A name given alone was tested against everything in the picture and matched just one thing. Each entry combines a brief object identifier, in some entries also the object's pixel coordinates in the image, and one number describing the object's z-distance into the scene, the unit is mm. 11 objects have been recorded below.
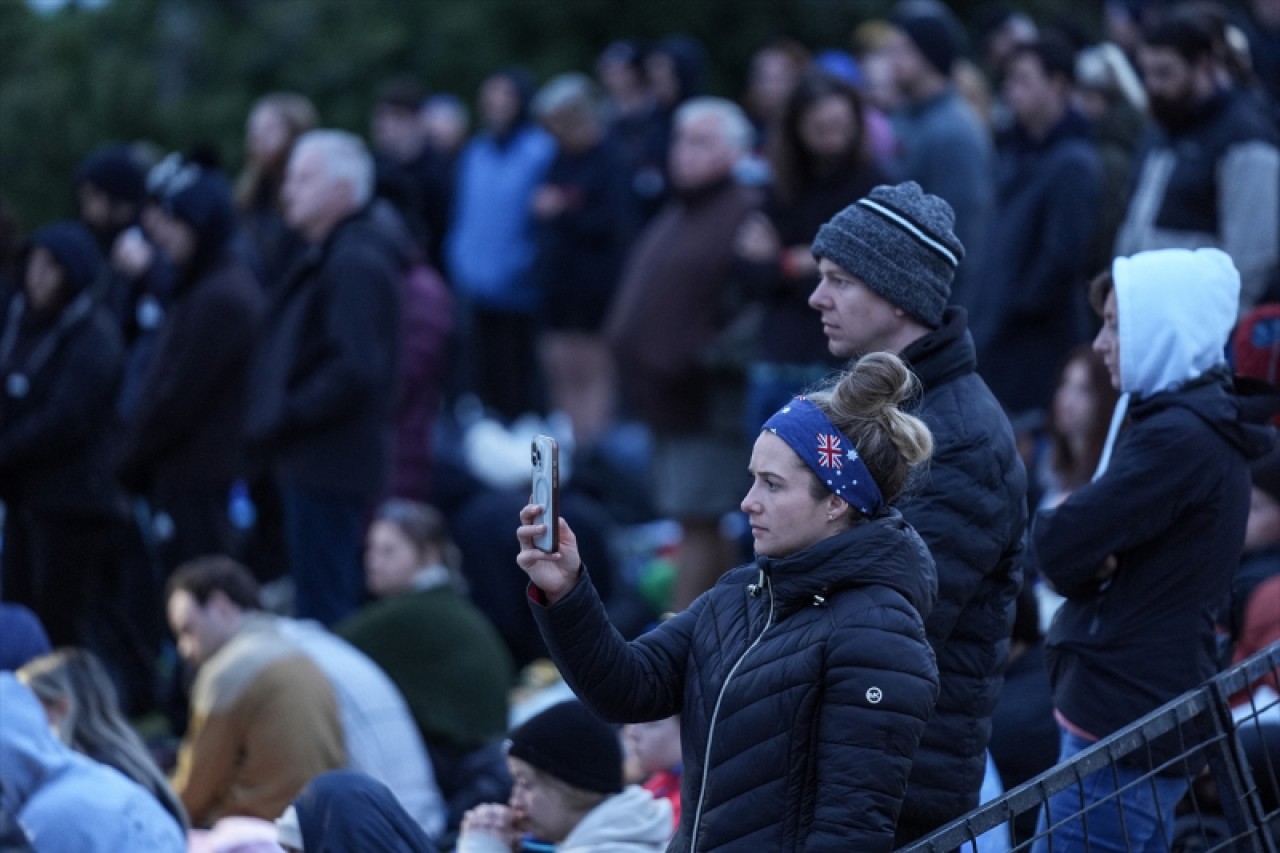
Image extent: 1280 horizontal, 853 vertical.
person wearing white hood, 8836
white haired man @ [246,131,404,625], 16891
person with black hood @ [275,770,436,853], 9273
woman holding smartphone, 6902
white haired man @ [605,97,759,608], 17766
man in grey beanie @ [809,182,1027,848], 8187
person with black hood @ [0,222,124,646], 17734
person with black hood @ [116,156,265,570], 18109
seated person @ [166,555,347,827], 13680
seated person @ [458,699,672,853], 10602
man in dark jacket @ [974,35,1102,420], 16687
